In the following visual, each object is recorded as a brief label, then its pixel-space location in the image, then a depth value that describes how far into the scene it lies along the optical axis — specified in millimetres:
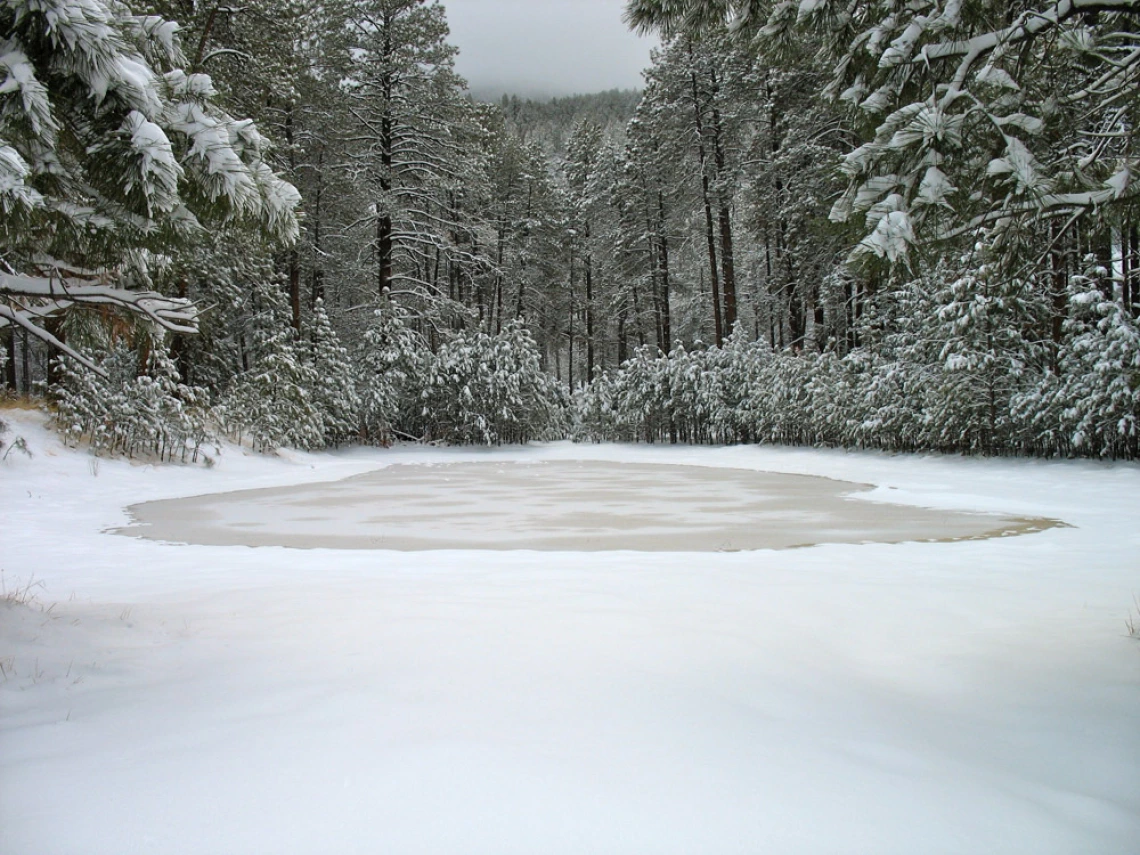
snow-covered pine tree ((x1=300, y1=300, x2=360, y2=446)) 17031
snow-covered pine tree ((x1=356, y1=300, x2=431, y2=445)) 18781
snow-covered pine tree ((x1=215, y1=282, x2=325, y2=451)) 13918
